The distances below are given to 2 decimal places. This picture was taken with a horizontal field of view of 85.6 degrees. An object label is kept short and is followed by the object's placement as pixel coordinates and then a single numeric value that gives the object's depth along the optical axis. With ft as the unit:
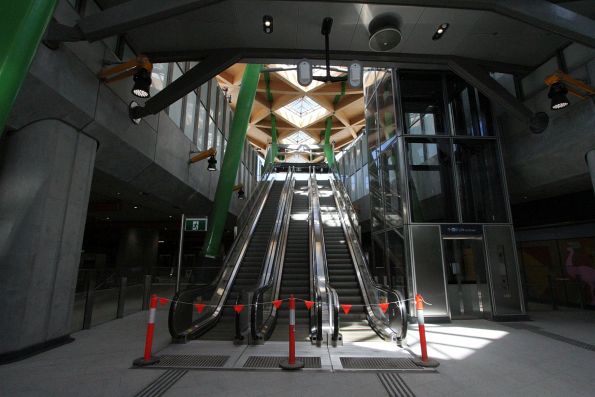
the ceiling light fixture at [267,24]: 22.49
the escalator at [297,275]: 23.15
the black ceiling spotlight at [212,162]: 37.14
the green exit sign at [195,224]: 24.44
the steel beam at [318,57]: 26.27
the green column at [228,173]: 40.16
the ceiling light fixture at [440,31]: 24.04
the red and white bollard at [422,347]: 15.11
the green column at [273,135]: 114.45
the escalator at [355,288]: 21.13
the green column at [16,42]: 8.69
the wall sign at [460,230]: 29.09
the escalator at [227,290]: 20.57
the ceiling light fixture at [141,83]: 18.85
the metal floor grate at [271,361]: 15.16
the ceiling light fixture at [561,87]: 21.50
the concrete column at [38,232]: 16.34
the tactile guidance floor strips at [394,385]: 12.14
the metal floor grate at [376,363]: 14.99
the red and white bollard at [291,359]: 14.73
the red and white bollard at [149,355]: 15.23
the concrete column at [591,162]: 23.85
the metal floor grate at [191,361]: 15.08
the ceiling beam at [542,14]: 18.81
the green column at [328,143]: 116.98
